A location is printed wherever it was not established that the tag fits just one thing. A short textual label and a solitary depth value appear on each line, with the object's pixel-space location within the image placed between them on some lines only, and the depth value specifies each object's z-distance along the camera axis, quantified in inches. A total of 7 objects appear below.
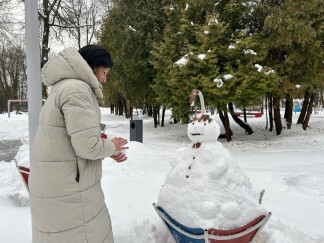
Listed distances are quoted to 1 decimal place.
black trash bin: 440.1
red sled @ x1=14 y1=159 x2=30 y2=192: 128.6
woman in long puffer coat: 70.7
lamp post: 113.8
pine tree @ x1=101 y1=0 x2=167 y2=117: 653.3
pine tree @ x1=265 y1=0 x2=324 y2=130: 415.2
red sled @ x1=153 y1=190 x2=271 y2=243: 93.3
